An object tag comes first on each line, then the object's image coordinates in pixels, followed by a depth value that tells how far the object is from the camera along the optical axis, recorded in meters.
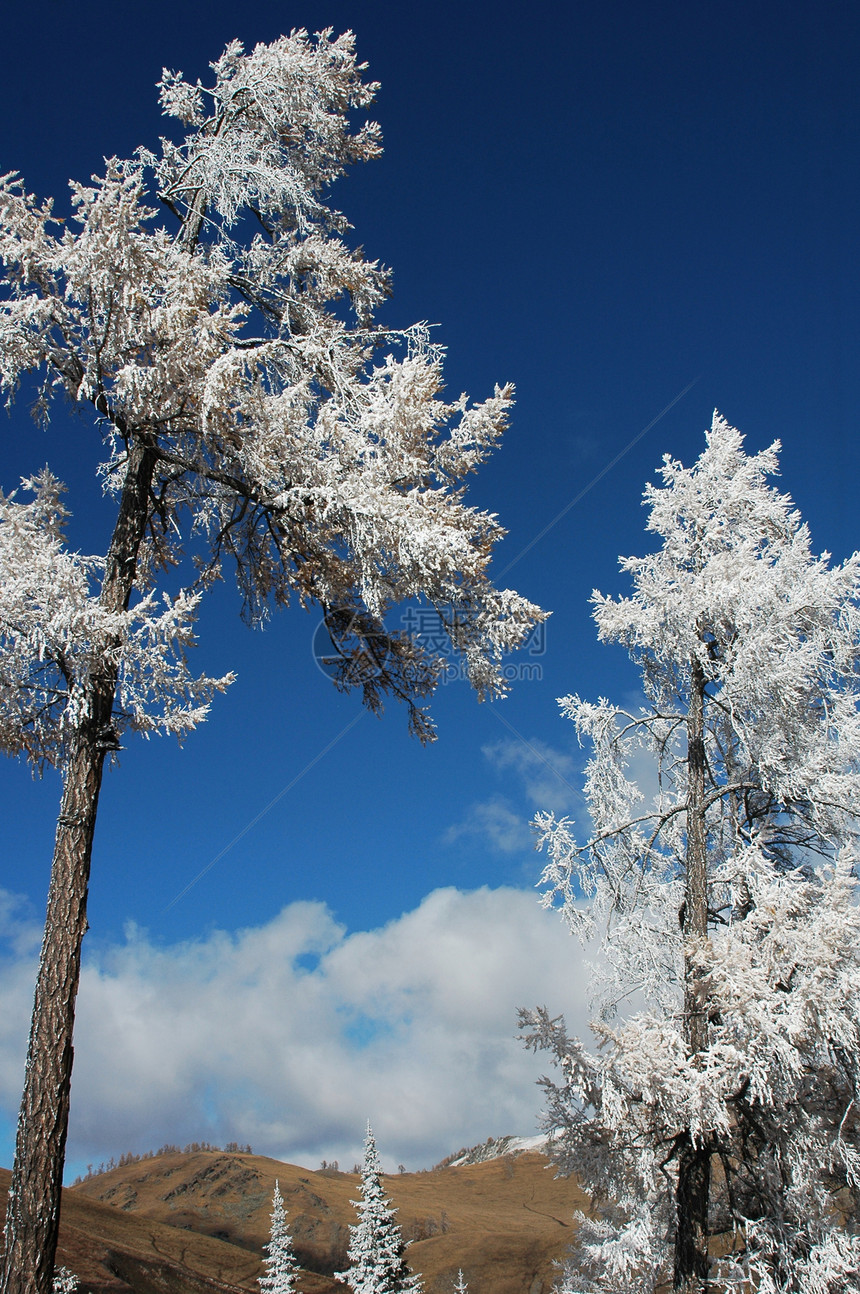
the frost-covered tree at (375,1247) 26.42
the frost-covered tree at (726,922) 7.77
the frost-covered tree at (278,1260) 31.06
